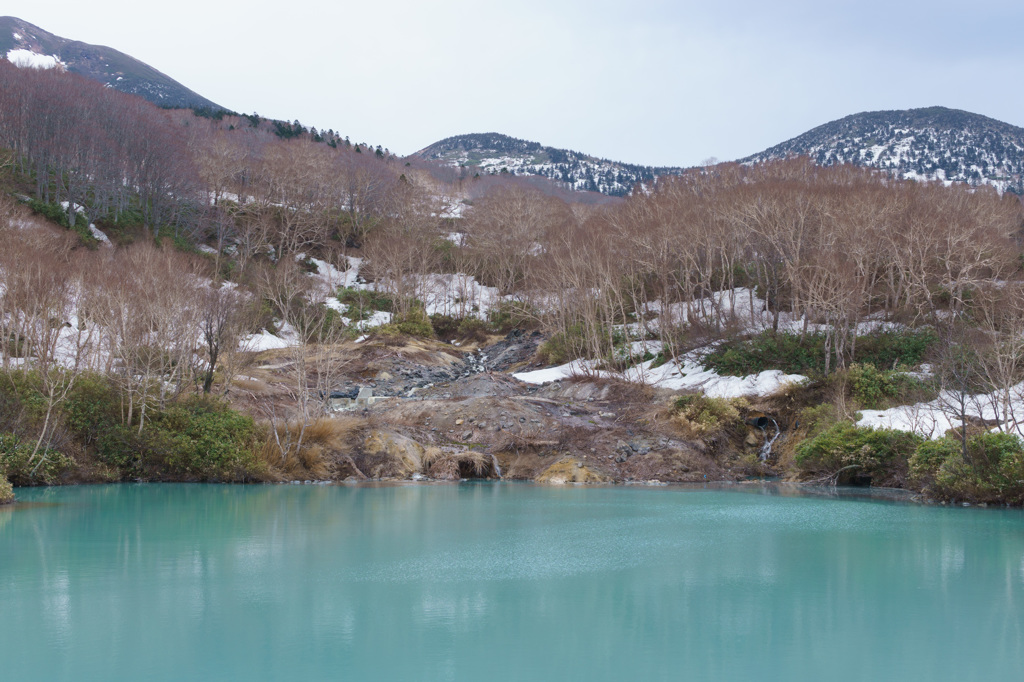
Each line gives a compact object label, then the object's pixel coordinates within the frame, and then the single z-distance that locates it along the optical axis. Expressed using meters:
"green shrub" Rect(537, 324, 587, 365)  41.56
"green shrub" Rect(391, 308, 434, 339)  50.88
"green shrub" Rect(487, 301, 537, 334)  55.66
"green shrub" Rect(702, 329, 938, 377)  31.94
